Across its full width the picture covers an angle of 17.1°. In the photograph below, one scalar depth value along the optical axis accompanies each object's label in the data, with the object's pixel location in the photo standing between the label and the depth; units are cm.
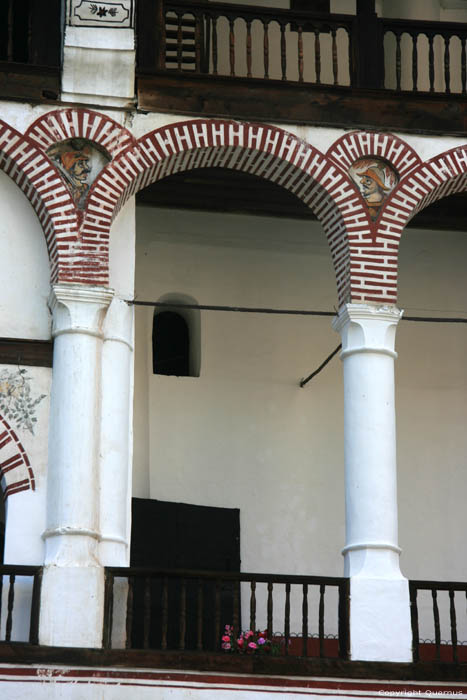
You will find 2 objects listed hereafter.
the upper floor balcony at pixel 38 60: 1433
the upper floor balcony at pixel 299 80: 1459
